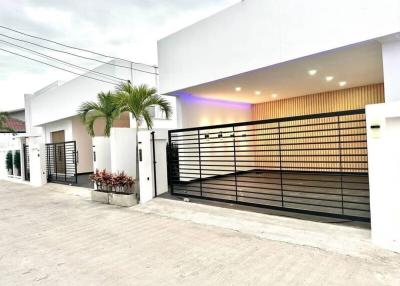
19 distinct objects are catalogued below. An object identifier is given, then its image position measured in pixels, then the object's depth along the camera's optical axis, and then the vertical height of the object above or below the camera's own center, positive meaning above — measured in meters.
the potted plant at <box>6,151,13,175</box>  16.98 -0.88
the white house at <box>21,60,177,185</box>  8.71 +1.23
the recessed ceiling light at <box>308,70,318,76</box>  7.47 +1.80
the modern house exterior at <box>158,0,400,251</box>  3.79 +1.78
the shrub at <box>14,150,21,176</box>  15.97 -0.79
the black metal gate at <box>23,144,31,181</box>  14.68 -1.06
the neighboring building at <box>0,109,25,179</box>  15.91 -0.67
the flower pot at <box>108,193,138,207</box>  7.30 -1.53
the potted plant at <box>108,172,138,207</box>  7.33 -1.39
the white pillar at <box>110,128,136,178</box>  8.16 -0.21
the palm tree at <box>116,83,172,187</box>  7.96 +1.27
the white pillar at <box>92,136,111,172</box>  9.36 -0.31
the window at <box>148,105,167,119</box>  10.82 +1.19
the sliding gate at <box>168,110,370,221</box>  5.72 -1.37
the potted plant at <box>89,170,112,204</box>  7.89 -1.26
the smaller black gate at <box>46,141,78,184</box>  12.57 -0.98
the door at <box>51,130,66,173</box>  14.11 +0.36
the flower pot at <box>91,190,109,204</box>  7.89 -1.54
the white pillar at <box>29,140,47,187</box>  12.45 -0.74
